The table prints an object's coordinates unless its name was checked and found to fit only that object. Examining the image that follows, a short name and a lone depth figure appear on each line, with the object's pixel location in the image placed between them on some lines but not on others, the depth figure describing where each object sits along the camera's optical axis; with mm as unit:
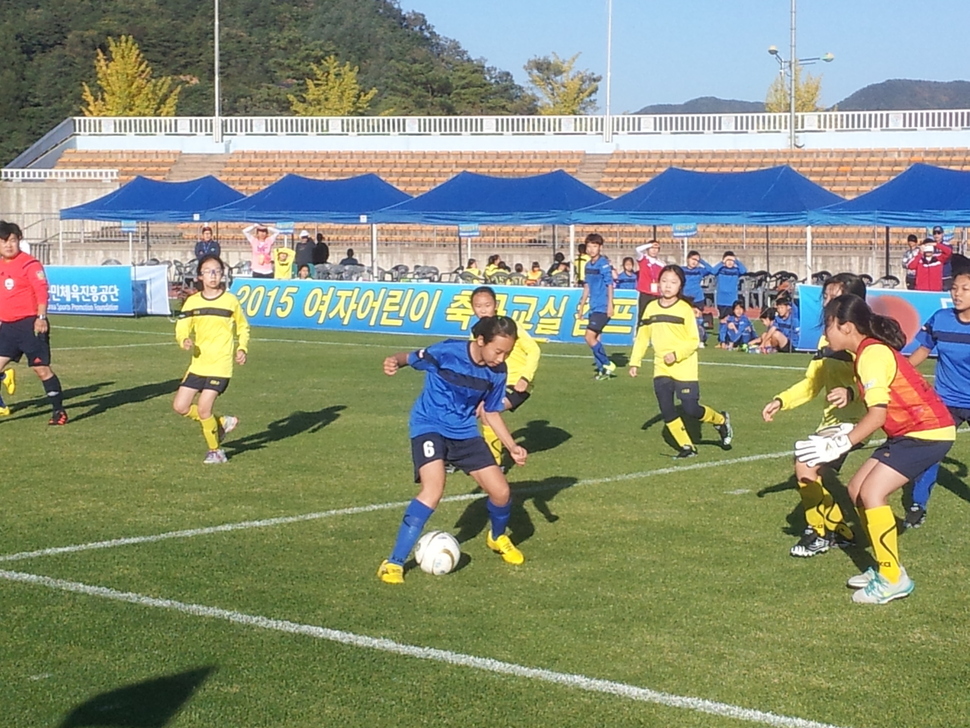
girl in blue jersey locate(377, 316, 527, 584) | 7652
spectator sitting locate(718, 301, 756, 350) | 22719
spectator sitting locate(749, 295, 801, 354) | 21891
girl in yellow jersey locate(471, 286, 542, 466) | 11234
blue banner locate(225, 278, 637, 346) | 23688
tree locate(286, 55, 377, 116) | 67625
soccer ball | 7785
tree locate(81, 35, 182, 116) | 62531
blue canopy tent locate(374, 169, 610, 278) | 28297
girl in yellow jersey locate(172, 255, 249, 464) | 11914
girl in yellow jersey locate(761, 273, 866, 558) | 8359
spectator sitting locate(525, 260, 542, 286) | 28609
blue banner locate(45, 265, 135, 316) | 29406
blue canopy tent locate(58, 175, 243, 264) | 33281
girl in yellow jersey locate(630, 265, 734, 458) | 12133
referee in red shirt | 13484
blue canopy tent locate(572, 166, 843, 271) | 25797
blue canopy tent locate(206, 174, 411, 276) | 31281
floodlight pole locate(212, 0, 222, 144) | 48531
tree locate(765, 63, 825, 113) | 76750
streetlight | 41553
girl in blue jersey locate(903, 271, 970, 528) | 9242
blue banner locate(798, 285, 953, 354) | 19491
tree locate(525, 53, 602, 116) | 74375
